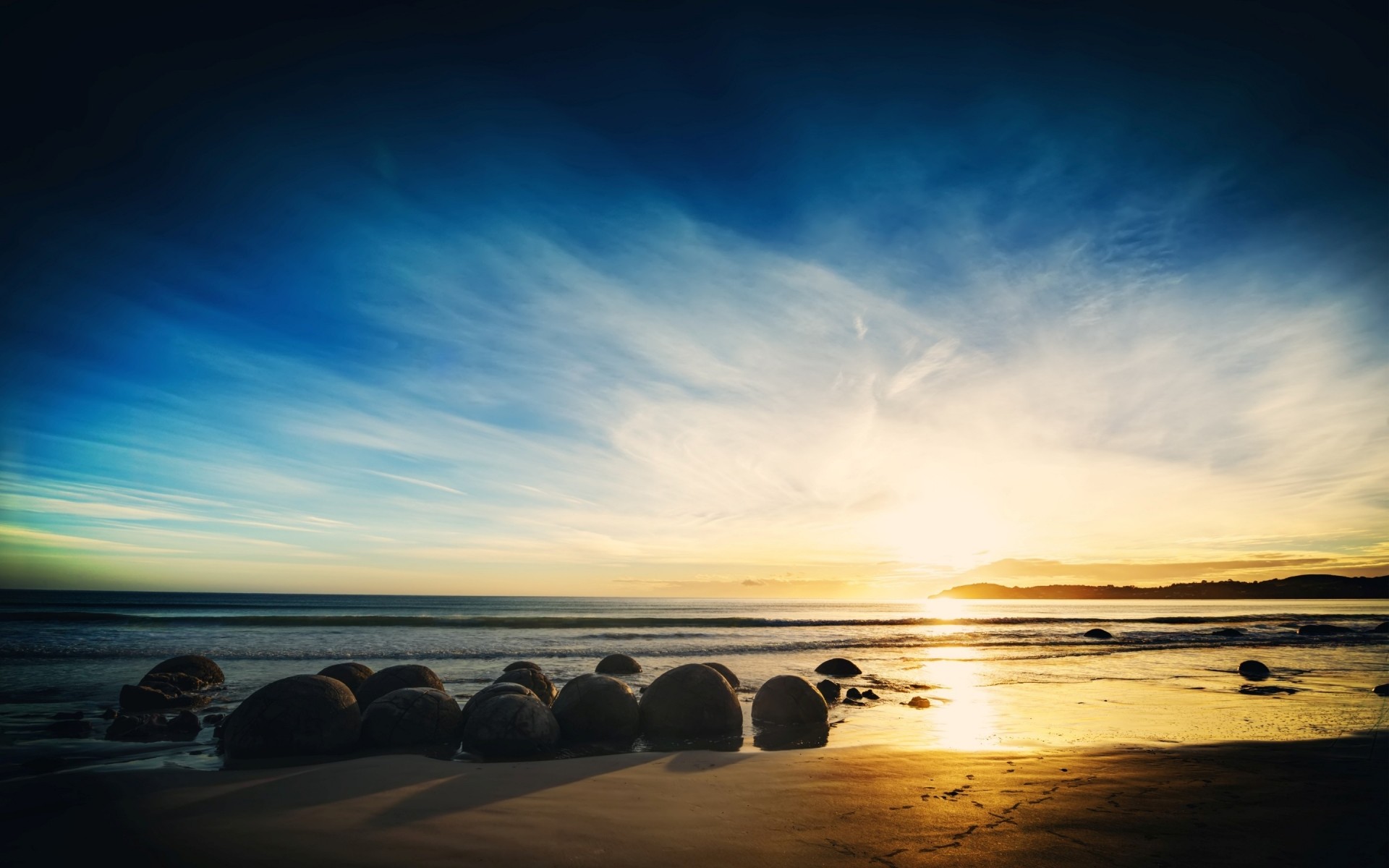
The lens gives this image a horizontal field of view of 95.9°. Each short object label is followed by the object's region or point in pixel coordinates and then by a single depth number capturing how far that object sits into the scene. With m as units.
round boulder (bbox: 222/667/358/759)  8.72
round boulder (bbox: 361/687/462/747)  9.40
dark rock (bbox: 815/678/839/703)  14.79
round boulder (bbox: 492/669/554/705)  12.95
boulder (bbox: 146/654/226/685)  15.04
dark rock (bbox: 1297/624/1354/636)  36.62
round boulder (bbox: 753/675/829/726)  11.52
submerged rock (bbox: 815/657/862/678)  19.06
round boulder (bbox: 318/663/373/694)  12.09
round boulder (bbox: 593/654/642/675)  18.66
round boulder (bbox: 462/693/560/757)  9.23
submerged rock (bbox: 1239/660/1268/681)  17.98
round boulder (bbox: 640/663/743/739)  10.63
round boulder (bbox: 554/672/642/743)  10.16
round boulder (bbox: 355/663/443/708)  11.51
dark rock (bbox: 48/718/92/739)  10.01
